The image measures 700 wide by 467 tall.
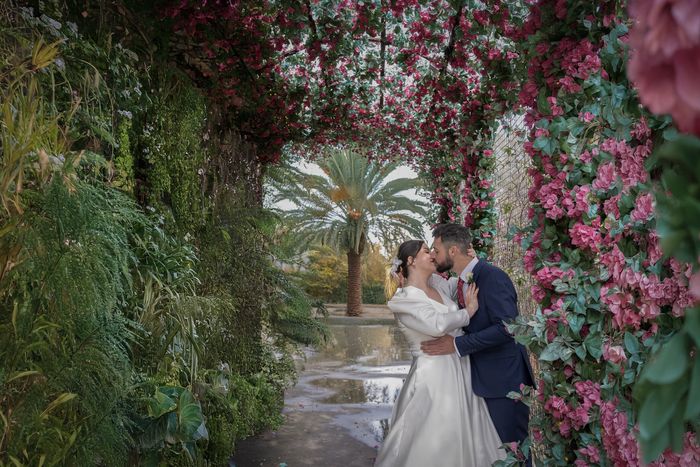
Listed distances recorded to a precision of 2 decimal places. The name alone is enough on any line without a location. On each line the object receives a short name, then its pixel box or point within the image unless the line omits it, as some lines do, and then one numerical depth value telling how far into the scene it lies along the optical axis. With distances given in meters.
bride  4.00
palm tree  18.62
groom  3.88
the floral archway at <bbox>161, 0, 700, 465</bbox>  1.68
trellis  5.20
